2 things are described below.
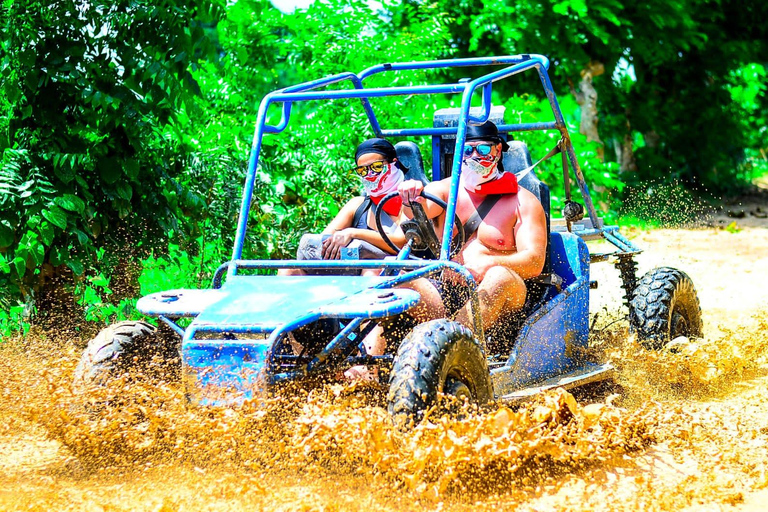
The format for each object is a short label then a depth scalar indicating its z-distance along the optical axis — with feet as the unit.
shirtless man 29.87
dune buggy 24.20
